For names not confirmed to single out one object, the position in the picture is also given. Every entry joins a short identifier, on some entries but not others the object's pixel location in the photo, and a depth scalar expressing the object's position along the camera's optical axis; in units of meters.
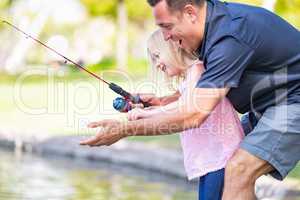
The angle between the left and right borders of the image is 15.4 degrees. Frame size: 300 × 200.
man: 5.07
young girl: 5.62
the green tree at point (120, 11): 45.28
